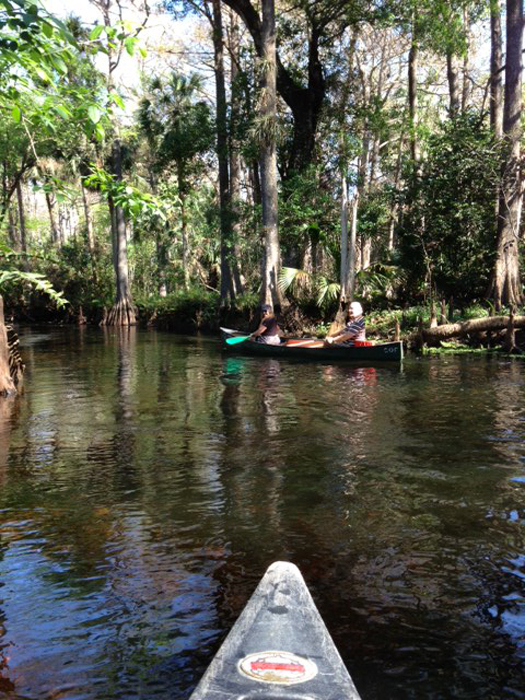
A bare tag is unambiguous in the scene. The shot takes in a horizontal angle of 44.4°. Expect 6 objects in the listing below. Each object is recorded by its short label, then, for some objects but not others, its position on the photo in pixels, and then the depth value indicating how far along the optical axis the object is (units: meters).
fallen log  17.06
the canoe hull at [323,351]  15.35
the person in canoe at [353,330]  16.30
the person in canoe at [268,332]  17.97
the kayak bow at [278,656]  2.50
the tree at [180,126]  27.05
